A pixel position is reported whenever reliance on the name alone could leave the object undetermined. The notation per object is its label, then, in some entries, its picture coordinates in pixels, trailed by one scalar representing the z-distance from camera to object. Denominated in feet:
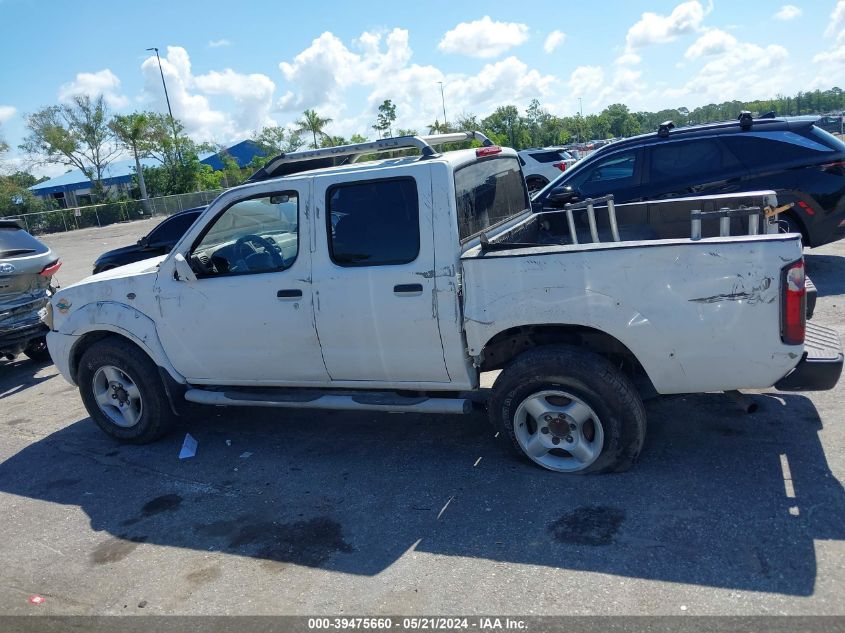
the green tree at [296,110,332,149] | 182.70
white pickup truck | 12.46
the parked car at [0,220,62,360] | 25.88
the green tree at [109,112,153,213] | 166.30
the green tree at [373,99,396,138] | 188.85
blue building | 196.34
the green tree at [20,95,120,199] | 185.16
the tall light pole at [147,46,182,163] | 174.99
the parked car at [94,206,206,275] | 38.50
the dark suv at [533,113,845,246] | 25.98
